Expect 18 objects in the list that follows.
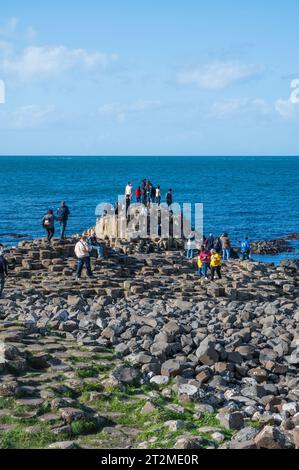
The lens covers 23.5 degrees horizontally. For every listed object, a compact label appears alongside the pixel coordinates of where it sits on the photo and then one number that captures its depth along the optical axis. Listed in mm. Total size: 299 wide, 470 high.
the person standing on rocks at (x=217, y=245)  31972
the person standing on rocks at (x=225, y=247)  35344
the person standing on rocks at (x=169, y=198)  41156
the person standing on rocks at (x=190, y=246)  34875
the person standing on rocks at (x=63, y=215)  32781
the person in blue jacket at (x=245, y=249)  37659
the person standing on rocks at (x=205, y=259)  29281
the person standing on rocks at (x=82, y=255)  26562
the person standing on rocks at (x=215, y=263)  29125
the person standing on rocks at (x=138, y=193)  41991
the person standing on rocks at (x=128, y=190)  40719
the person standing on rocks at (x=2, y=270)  23141
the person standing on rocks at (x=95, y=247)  30759
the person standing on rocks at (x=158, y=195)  42250
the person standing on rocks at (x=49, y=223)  31297
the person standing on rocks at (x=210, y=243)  32581
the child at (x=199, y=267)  29734
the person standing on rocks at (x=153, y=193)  42656
